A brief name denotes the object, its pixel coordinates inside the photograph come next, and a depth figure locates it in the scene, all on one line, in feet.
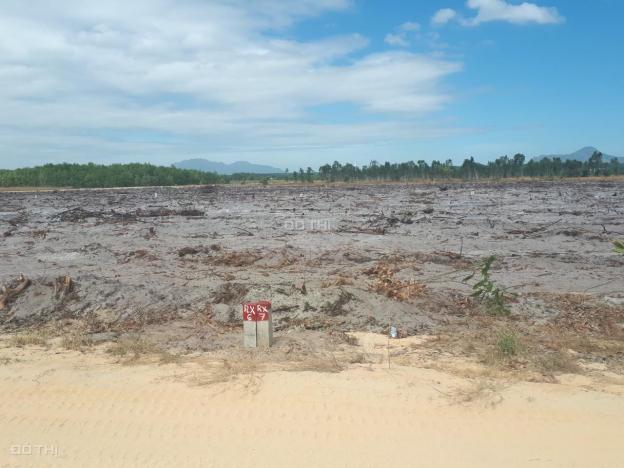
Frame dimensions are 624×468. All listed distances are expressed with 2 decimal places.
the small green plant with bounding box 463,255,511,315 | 25.26
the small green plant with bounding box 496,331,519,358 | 19.99
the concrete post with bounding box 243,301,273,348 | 21.20
